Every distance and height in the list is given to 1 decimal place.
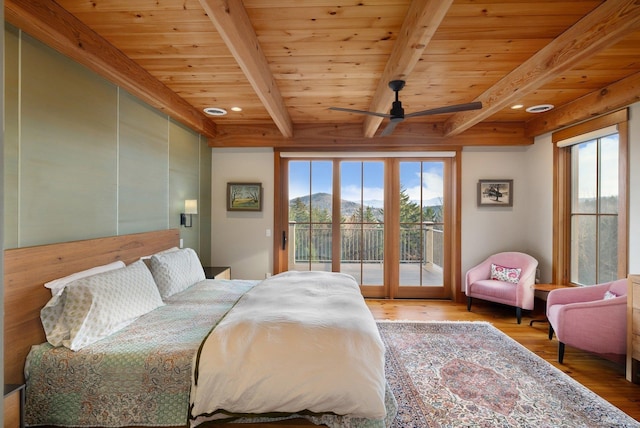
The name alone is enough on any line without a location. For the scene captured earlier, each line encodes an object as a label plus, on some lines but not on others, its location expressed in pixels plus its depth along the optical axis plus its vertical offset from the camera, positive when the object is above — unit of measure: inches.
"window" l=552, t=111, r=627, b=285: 121.3 +5.5
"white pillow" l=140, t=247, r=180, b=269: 110.2 -16.6
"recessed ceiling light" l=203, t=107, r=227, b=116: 148.0 +51.6
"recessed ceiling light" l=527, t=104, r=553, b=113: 141.6 +50.8
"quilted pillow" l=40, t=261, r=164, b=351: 69.2 -23.5
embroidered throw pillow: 156.0 -31.6
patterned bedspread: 63.6 -36.4
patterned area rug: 76.8 -51.8
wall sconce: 143.9 +2.0
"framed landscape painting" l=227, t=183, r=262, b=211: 178.4 +10.1
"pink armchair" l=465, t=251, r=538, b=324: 144.0 -35.6
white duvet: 60.2 -32.0
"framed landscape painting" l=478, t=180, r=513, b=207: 174.4 +12.7
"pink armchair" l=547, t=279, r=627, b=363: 97.0 -37.2
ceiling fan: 97.2 +35.8
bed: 60.7 -32.4
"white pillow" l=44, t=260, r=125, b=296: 75.4 -16.7
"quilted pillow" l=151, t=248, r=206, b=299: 104.5 -21.1
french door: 179.5 -3.0
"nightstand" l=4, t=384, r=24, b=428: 57.4 -37.6
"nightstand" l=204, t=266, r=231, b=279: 146.7 -29.5
